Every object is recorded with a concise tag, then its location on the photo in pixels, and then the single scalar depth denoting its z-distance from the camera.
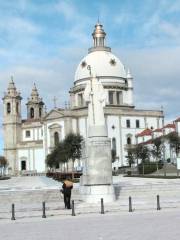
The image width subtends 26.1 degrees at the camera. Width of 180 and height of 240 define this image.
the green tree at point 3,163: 80.83
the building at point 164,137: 61.06
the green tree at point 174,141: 56.63
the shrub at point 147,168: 48.01
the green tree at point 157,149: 60.18
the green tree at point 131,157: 65.04
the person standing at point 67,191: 16.55
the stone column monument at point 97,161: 18.24
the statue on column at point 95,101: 18.83
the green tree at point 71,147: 50.74
